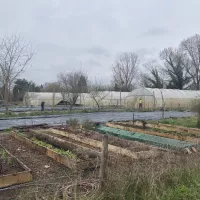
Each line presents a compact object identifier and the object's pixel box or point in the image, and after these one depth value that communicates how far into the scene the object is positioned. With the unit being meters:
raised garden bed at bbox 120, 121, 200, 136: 9.60
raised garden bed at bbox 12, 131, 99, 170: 5.35
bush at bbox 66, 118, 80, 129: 10.43
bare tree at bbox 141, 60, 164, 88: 46.53
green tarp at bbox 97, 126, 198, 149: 7.13
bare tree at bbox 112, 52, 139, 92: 53.38
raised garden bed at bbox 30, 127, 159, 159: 6.21
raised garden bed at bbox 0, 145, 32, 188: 4.52
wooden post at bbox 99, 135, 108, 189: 3.45
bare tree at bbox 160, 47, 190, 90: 46.09
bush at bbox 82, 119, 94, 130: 10.65
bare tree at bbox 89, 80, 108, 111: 27.55
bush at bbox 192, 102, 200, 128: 10.92
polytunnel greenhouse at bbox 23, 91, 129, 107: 33.78
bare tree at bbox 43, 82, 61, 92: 41.16
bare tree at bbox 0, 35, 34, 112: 17.05
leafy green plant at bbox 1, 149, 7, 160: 5.62
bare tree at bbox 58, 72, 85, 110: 25.07
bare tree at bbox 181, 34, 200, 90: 47.31
